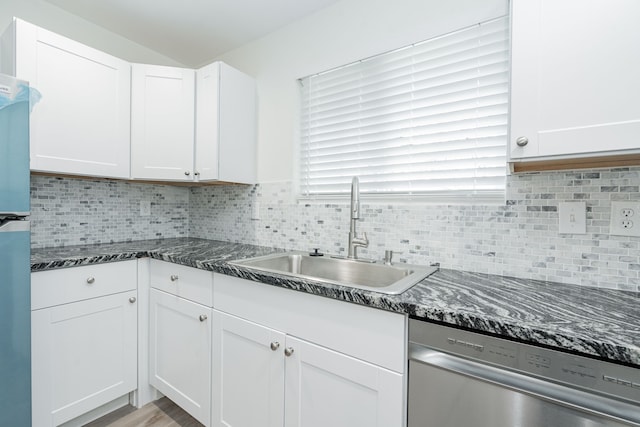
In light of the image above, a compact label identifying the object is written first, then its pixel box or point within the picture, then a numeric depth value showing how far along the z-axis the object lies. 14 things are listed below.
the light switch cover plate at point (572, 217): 1.14
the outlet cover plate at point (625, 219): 1.06
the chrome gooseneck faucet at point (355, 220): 1.57
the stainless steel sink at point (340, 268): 1.41
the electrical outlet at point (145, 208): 2.39
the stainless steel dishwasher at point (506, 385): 0.67
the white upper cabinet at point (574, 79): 0.86
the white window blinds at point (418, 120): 1.35
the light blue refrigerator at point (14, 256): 1.21
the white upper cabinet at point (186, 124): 1.99
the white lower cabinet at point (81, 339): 1.46
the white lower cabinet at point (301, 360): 0.96
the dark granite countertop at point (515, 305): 0.68
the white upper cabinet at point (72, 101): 1.56
